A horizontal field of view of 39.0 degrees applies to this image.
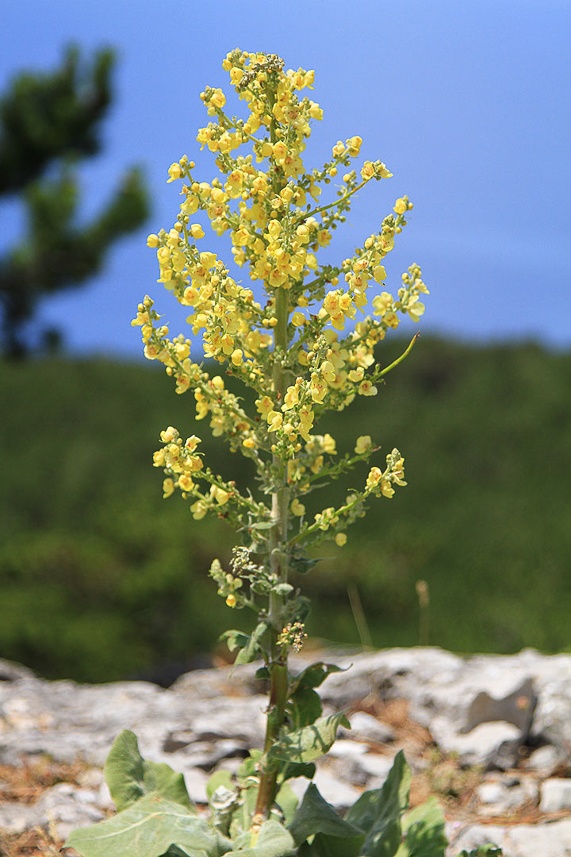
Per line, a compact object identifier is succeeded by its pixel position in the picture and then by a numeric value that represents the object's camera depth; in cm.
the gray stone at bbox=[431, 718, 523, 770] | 334
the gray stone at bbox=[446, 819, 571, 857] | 265
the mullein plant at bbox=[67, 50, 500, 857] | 207
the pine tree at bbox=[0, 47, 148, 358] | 1206
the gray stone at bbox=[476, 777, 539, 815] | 309
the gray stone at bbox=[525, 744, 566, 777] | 329
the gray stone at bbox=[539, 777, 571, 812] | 299
